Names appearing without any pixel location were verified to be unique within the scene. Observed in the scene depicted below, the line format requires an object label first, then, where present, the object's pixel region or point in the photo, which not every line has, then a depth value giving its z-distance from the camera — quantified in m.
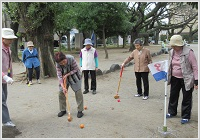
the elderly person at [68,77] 3.29
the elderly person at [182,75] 3.14
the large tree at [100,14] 10.66
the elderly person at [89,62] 4.99
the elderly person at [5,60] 2.97
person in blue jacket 5.96
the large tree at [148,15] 16.10
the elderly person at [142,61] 4.43
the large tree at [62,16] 6.70
